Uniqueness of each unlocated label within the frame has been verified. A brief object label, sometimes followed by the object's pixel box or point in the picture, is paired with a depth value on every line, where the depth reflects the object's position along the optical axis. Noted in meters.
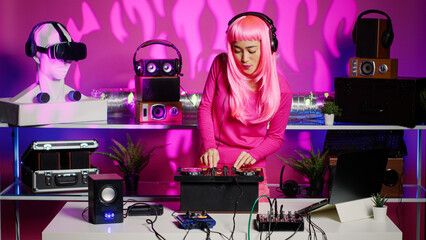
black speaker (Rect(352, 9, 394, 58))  3.57
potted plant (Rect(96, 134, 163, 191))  3.85
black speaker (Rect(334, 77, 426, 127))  3.56
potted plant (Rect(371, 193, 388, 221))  2.50
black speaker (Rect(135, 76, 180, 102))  3.58
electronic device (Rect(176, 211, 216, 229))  2.36
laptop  2.45
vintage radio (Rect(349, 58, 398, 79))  3.60
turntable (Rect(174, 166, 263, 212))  2.52
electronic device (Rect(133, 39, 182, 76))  3.60
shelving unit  3.58
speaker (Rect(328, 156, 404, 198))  3.76
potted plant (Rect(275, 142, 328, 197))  3.78
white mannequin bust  3.38
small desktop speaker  2.43
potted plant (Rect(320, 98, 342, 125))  3.65
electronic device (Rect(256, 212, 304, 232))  2.33
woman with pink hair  3.10
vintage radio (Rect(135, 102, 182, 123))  3.62
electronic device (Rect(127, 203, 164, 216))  2.56
